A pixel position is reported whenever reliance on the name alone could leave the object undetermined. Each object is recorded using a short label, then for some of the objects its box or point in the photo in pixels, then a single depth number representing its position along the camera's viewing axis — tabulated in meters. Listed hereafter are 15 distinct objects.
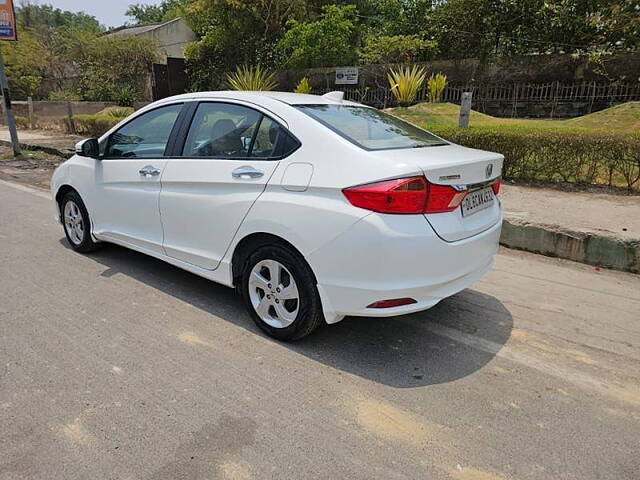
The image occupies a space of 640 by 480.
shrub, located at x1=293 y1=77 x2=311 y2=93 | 15.32
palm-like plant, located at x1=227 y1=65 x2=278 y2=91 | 15.86
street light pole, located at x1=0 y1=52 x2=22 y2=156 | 11.81
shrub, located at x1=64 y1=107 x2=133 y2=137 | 15.18
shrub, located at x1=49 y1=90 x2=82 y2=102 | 24.33
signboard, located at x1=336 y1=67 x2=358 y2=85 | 17.08
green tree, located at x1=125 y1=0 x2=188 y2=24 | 58.58
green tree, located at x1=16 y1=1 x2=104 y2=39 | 39.82
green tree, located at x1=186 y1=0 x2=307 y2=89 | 20.98
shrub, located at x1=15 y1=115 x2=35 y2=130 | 20.48
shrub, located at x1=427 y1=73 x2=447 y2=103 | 13.57
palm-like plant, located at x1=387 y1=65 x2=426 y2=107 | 13.59
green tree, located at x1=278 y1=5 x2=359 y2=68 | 18.38
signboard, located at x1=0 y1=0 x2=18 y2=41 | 11.94
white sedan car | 2.75
